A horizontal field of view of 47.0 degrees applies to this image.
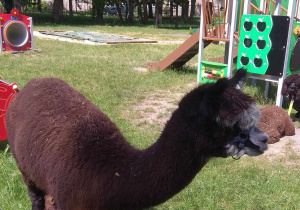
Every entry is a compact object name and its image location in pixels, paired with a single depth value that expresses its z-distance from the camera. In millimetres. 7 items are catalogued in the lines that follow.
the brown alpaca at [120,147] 1745
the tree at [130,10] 32094
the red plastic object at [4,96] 3986
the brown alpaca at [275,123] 4789
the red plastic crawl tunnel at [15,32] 10578
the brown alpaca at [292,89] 5507
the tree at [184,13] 34719
